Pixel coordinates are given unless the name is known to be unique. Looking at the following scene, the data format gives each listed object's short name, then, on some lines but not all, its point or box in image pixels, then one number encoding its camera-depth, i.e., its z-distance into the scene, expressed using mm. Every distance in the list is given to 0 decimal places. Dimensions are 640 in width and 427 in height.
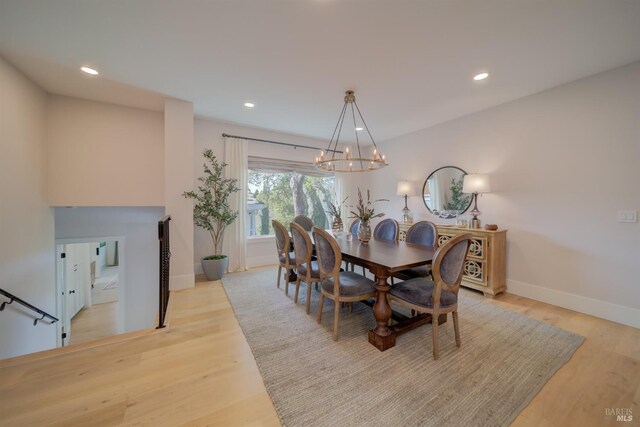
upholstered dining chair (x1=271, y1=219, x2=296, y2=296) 3023
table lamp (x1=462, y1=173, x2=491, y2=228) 3232
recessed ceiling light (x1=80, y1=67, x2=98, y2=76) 2482
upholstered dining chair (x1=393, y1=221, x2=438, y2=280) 2660
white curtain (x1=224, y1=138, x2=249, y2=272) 4121
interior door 3711
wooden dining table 1937
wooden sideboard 3047
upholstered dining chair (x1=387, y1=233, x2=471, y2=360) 1767
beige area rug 1374
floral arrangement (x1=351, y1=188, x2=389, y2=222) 2779
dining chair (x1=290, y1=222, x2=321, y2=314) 2553
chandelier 2723
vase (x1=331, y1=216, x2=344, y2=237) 3268
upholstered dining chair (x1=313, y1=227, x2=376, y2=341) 2084
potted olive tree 3609
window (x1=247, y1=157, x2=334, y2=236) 4680
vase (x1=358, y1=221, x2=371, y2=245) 2819
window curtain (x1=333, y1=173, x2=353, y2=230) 5441
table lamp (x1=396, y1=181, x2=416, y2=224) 4441
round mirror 3766
